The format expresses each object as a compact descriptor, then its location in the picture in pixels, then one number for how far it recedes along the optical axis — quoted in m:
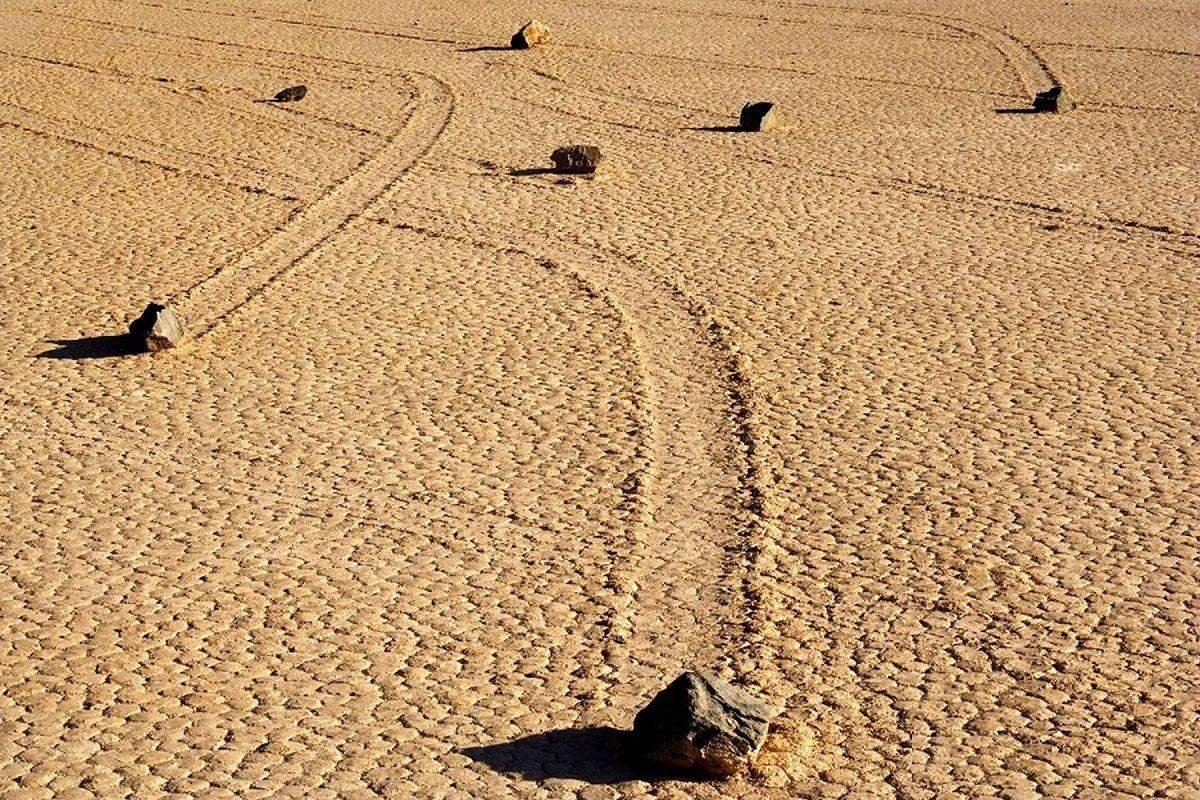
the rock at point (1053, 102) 20.14
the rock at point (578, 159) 17.39
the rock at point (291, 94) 20.69
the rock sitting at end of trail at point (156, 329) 12.52
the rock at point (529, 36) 23.86
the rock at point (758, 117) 19.23
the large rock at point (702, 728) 7.32
